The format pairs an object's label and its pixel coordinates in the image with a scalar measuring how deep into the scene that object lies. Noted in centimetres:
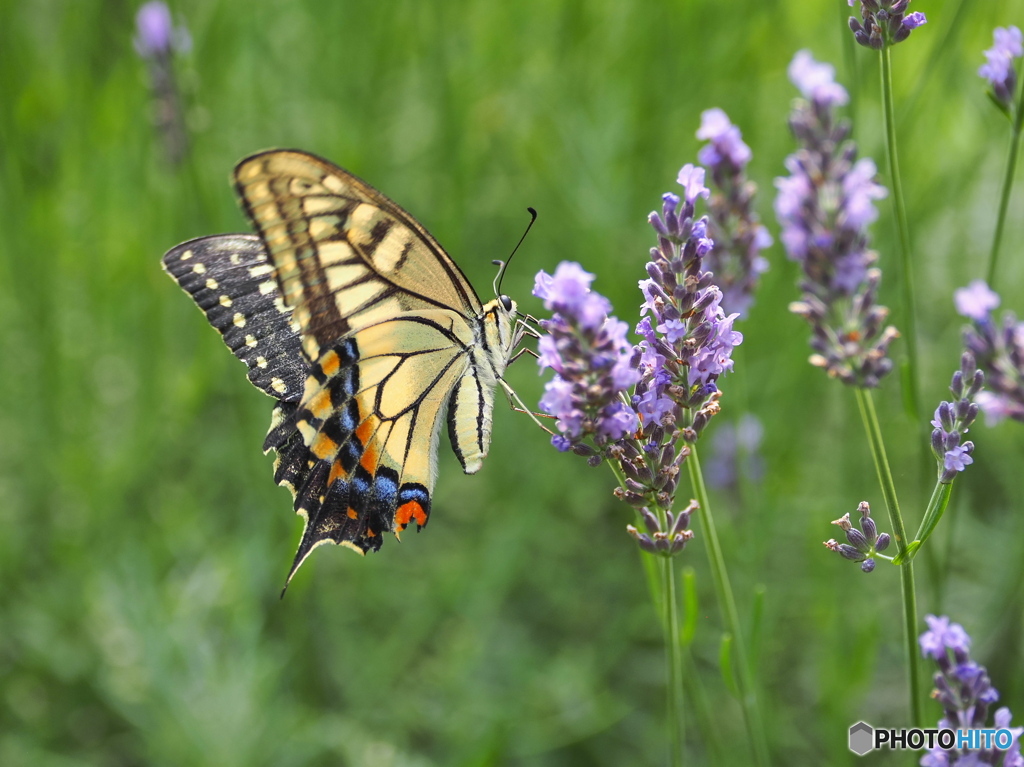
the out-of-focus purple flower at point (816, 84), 116
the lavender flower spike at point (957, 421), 115
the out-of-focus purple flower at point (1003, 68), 119
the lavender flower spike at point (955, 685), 116
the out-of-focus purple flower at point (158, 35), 140
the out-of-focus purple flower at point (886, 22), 117
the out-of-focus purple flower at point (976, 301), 114
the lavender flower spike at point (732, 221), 121
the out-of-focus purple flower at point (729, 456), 134
